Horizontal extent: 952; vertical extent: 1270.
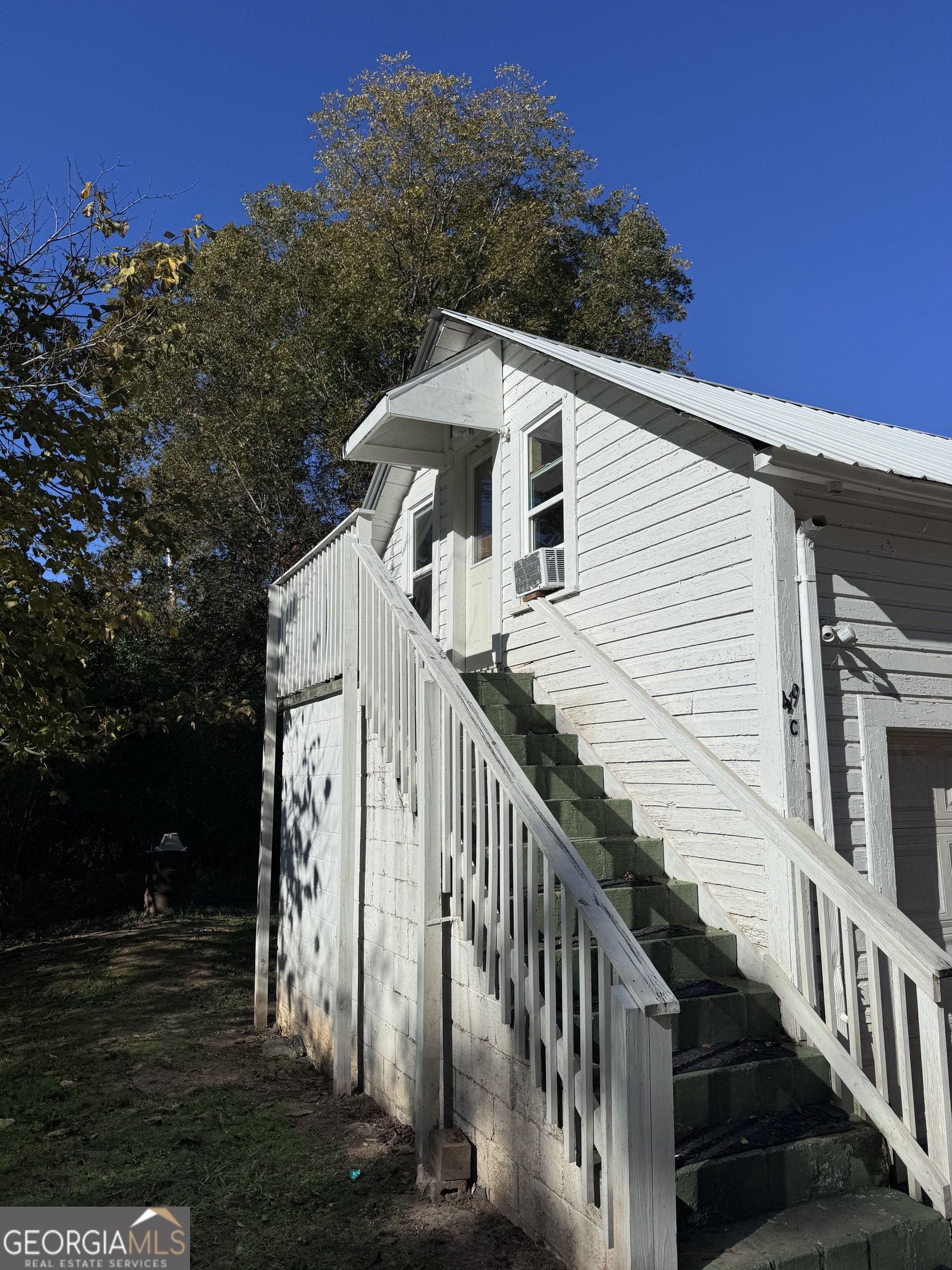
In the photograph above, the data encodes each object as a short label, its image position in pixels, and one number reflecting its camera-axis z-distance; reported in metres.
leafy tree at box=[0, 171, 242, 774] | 6.12
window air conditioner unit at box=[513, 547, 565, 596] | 7.02
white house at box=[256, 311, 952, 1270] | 3.60
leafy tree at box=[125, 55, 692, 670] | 16.73
